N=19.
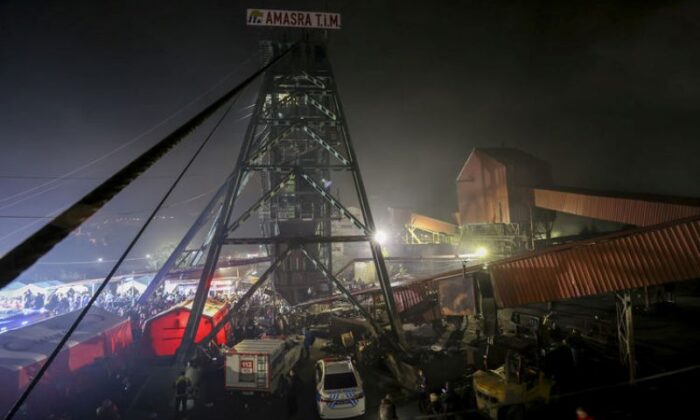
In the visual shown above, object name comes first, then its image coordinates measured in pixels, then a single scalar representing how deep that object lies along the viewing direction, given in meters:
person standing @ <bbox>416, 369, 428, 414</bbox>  11.45
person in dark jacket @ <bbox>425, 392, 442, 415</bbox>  10.02
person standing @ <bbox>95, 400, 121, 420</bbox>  9.58
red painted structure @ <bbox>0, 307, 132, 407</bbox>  11.04
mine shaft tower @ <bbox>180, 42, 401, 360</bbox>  11.18
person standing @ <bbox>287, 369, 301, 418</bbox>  11.39
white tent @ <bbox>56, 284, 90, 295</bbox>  29.44
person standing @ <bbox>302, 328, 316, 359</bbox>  16.55
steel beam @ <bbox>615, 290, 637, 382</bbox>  11.81
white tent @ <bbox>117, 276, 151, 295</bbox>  30.35
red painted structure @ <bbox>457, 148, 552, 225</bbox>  31.84
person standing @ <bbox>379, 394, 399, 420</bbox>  9.19
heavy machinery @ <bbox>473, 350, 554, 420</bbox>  9.88
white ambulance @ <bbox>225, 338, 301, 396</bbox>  12.48
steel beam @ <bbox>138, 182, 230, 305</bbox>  14.24
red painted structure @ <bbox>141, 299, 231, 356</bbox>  16.02
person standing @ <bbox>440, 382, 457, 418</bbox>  10.10
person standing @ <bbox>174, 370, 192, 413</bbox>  10.59
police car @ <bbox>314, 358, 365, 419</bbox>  10.78
